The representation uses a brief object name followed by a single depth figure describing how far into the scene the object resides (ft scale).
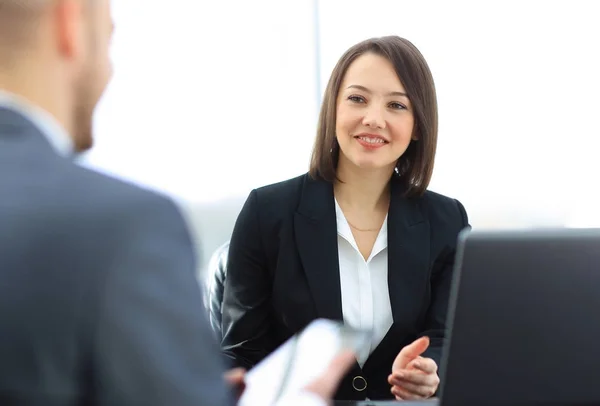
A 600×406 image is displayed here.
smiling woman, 5.49
